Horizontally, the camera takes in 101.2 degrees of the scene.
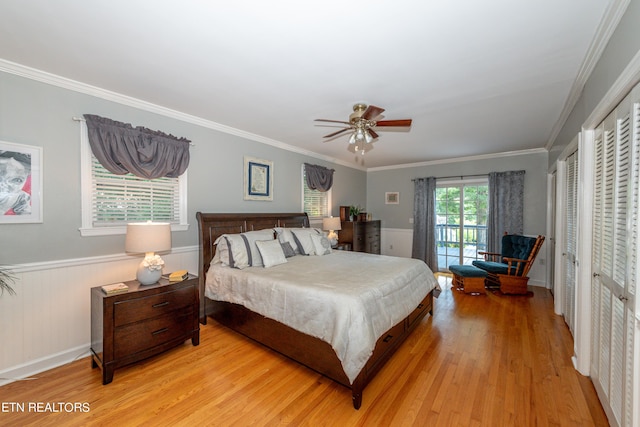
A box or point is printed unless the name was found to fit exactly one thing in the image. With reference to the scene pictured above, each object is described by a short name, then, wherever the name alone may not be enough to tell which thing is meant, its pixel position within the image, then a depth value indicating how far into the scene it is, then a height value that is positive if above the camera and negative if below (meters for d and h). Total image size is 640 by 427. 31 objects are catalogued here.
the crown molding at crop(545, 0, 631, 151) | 1.45 +1.13
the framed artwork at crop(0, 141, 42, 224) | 2.08 +0.20
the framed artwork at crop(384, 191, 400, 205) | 6.38 +0.34
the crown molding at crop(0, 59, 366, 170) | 2.14 +1.12
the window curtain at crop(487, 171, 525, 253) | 4.89 +0.13
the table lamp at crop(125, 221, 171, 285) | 2.30 -0.30
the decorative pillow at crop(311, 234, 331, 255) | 3.82 -0.50
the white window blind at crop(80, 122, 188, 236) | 2.49 +0.11
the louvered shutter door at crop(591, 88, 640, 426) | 1.41 -0.29
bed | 1.94 -0.84
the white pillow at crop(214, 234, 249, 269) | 2.99 -0.47
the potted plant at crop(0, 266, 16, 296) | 2.07 -0.58
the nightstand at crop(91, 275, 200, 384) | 2.10 -0.98
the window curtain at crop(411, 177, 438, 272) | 5.76 -0.21
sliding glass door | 5.38 -0.19
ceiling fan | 2.55 +0.90
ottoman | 4.27 -1.10
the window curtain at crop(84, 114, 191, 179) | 2.48 +0.62
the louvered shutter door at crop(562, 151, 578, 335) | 2.79 -0.28
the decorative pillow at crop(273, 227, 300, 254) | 3.72 -0.37
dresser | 5.37 -0.51
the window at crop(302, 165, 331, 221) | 4.95 +0.17
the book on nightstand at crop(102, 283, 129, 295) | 2.16 -0.67
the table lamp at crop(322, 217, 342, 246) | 4.87 -0.26
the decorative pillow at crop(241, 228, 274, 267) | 3.05 -0.37
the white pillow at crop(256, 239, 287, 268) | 3.06 -0.50
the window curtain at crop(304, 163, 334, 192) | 4.86 +0.66
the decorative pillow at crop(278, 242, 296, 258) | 3.56 -0.53
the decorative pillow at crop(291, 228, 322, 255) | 3.76 -0.43
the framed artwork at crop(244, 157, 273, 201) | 3.90 +0.49
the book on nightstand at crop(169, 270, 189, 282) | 2.54 -0.65
